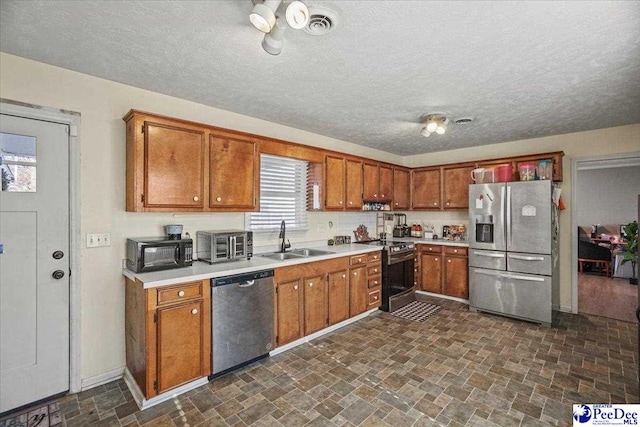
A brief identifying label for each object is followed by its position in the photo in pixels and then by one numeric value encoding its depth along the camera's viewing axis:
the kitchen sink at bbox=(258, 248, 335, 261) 3.68
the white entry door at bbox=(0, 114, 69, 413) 2.22
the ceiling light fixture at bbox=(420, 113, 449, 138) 3.45
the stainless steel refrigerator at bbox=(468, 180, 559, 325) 3.82
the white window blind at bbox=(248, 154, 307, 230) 3.72
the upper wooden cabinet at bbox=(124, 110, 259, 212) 2.53
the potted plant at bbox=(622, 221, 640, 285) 4.63
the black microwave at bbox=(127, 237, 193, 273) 2.48
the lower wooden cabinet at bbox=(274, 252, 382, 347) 3.13
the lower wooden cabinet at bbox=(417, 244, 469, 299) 4.77
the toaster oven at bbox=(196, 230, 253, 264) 2.92
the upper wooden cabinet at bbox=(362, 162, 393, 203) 4.75
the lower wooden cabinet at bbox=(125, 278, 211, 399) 2.23
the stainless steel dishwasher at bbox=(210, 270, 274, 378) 2.58
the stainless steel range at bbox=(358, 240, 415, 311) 4.40
